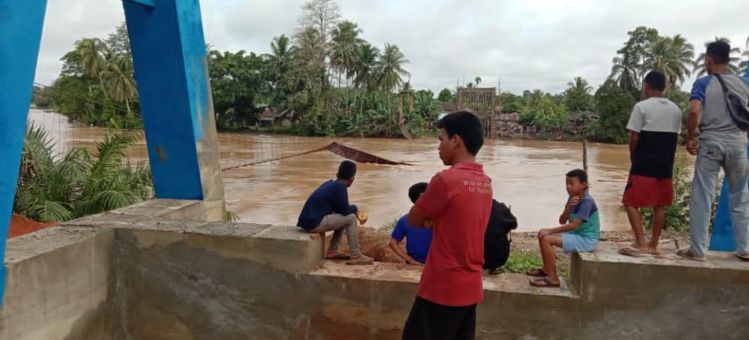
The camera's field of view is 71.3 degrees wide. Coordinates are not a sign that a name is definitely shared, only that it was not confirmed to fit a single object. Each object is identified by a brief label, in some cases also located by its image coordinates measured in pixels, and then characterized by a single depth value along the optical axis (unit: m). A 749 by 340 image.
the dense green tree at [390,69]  41.75
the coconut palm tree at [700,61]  32.12
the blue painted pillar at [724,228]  3.33
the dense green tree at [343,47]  39.59
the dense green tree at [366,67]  40.97
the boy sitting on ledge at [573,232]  3.01
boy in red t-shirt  1.92
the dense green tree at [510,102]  45.93
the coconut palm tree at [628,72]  35.44
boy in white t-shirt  3.17
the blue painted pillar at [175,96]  3.89
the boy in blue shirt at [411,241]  3.79
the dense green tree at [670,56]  35.00
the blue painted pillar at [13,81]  2.41
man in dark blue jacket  3.37
